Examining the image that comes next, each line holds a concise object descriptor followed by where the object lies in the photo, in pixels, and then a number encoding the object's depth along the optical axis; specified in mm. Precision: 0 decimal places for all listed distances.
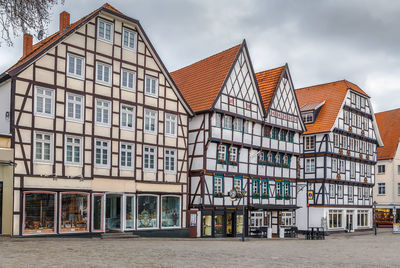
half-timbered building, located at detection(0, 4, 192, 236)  25438
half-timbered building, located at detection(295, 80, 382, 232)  47531
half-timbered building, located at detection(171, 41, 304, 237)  35312
